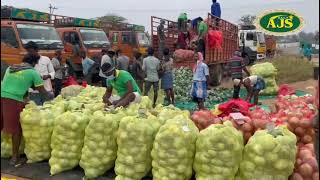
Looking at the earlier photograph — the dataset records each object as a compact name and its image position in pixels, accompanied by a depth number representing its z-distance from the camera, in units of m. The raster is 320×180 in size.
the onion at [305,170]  3.03
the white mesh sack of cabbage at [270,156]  2.87
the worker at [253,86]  7.40
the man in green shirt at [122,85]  4.08
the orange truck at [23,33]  8.39
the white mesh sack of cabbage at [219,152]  2.93
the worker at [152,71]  7.50
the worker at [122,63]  8.95
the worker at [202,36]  9.69
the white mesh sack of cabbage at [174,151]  3.05
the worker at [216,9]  10.92
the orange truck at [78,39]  10.68
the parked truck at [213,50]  10.42
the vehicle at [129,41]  13.00
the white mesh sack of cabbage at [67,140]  3.58
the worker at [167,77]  7.63
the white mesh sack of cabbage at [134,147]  3.23
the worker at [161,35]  10.77
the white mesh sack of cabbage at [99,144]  3.43
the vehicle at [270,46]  23.75
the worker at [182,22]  10.61
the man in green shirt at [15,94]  3.79
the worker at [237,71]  7.51
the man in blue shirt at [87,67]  8.61
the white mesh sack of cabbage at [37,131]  3.78
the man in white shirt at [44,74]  5.43
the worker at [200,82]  6.75
